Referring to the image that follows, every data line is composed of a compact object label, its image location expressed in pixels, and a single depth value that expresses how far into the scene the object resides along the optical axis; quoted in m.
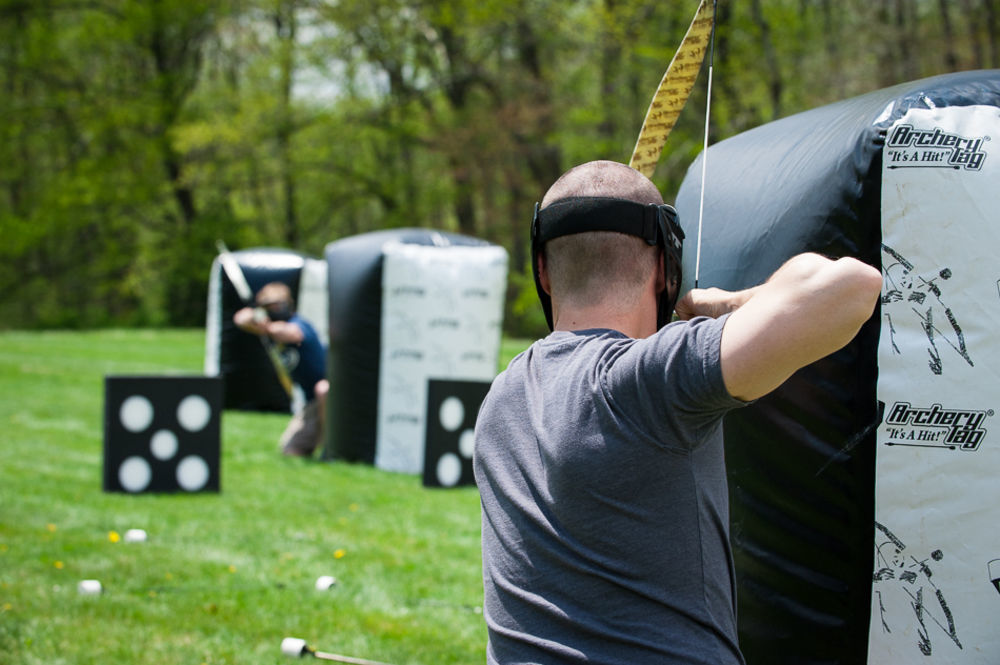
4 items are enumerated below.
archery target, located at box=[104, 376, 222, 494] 7.43
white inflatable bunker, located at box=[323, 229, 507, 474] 8.95
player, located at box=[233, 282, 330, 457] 10.05
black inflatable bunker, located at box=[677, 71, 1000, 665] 2.62
